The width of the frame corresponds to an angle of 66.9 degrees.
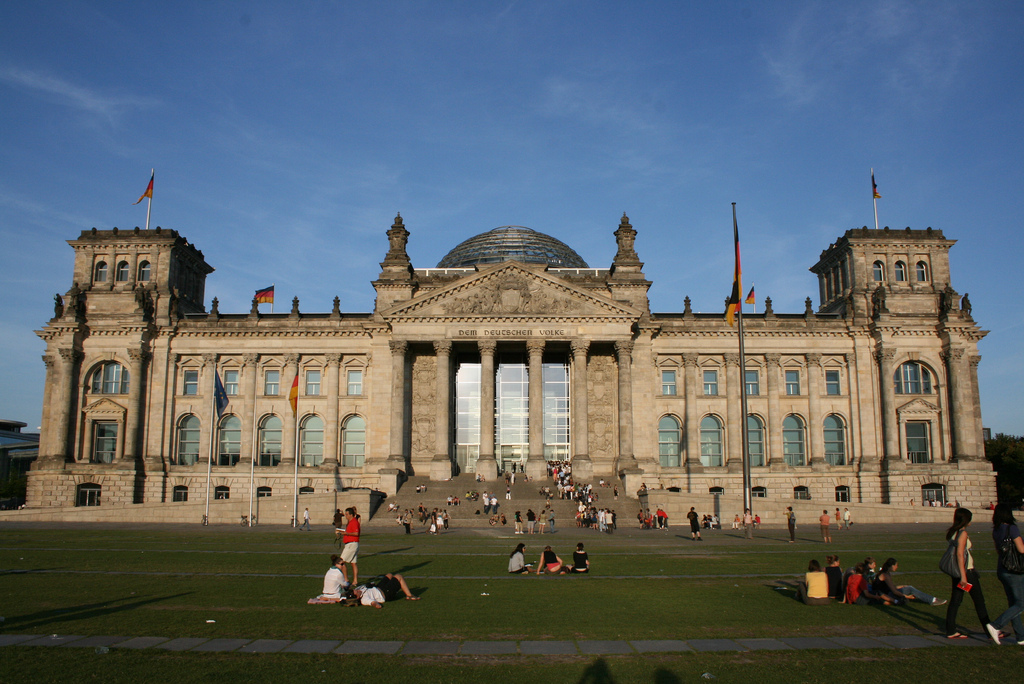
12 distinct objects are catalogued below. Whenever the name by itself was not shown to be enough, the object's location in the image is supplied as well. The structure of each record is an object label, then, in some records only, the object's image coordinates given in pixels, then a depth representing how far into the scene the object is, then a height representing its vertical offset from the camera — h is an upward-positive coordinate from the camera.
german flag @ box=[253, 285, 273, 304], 71.81 +14.80
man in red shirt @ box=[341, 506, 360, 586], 21.25 -2.35
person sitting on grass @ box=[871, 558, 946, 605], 18.02 -3.12
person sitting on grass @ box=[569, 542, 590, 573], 25.03 -3.39
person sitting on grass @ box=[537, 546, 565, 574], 25.27 -3.43
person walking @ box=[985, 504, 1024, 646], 13.70 -2.07
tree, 77.50 -1.04
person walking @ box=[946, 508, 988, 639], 14.18 -2.22
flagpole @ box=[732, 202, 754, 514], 41.06 +1.14
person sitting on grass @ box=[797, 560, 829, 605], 18.22 -3.09
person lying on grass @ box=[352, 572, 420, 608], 18.02 -3.17
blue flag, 54.94 +4.27
